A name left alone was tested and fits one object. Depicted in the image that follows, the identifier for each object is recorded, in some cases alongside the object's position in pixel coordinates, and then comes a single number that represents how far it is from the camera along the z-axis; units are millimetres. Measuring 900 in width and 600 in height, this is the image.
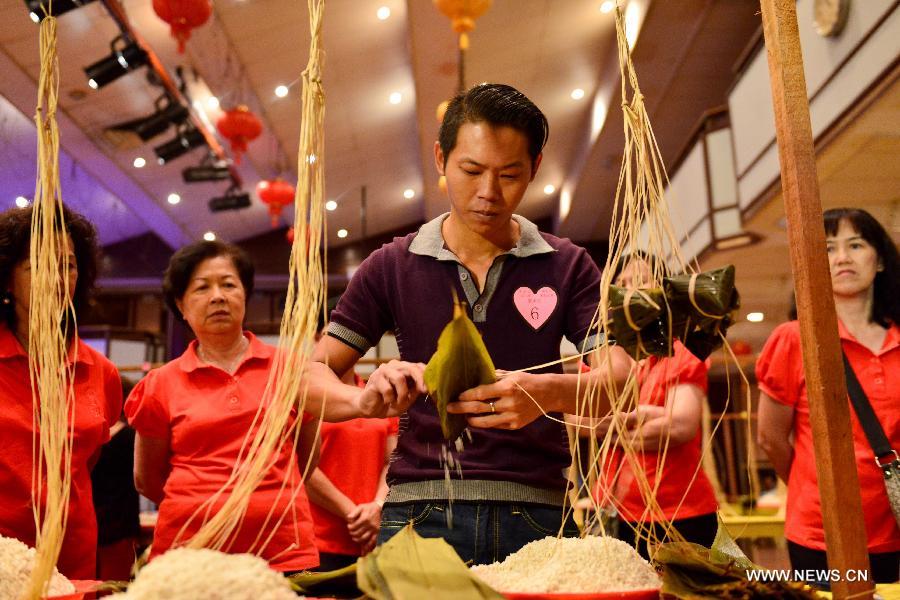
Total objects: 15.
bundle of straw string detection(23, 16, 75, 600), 886
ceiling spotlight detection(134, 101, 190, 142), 6543
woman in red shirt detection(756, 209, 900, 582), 1792
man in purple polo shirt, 1145
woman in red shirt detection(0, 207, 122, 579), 1390
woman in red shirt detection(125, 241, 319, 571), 1677
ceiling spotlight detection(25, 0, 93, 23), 4160
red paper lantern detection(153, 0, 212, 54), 4112
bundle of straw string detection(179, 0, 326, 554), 836
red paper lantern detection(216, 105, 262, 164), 5574
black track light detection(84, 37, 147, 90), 5285
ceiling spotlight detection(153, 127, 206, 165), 6945
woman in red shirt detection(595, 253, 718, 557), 1997
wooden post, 823
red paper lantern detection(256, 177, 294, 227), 6832
